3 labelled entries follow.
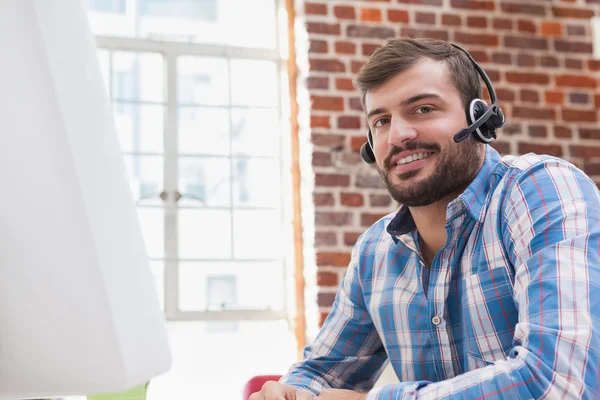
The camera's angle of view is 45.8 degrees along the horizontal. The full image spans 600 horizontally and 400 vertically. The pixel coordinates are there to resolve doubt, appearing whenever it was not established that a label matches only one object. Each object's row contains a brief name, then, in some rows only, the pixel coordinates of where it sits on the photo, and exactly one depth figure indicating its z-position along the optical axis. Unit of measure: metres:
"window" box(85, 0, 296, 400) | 2.88
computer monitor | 0.34
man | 1.01
